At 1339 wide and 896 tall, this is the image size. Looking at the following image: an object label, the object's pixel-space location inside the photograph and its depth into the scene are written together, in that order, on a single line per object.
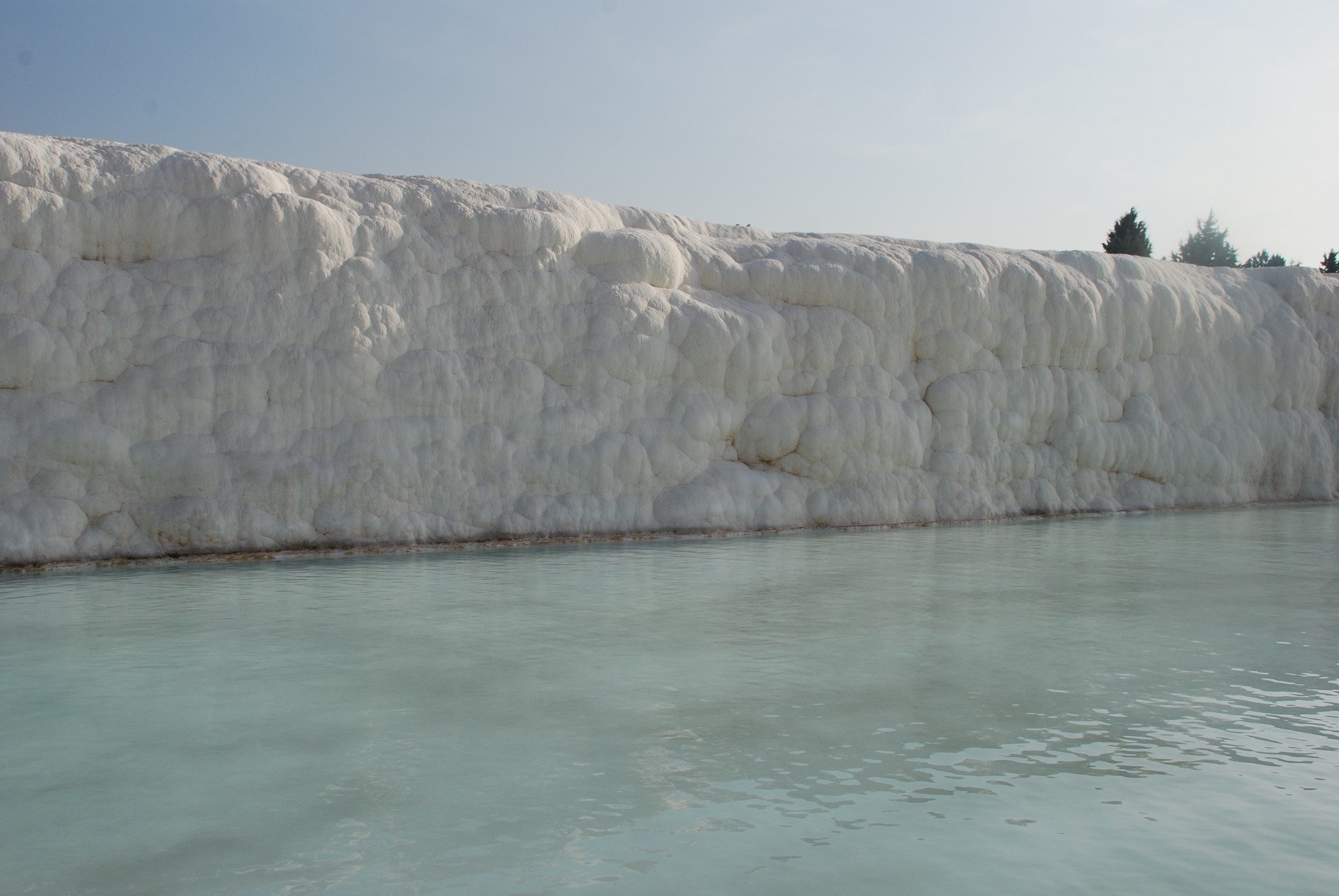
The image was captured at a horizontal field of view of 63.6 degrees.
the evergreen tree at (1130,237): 26.55
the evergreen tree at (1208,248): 57.03
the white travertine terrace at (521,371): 9.19
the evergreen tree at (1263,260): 42.84
